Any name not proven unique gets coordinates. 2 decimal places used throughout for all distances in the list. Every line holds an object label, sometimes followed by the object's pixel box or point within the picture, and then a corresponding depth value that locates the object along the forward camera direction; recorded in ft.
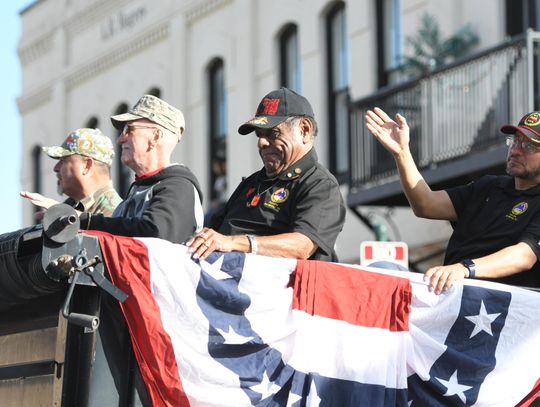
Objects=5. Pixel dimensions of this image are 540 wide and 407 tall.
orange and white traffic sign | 76.99
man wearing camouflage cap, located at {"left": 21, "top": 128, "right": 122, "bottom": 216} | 49.51
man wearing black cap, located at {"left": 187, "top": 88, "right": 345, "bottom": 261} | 38.82
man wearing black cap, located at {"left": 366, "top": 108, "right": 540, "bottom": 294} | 41.62
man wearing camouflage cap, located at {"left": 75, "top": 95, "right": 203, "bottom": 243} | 38.41
